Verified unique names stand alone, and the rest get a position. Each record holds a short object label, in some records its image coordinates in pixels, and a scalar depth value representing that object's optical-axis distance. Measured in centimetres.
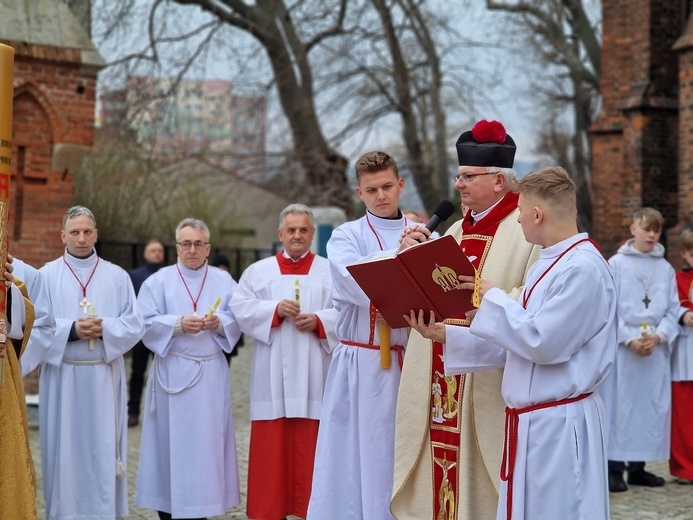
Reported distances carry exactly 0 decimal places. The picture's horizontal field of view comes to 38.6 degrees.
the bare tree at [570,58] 2194
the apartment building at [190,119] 1962
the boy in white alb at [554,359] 403
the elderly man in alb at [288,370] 672
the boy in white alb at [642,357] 844
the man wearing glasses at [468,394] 484
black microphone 468
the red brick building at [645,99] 1578
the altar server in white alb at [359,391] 546
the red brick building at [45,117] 1157
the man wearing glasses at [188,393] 691
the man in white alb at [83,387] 670
